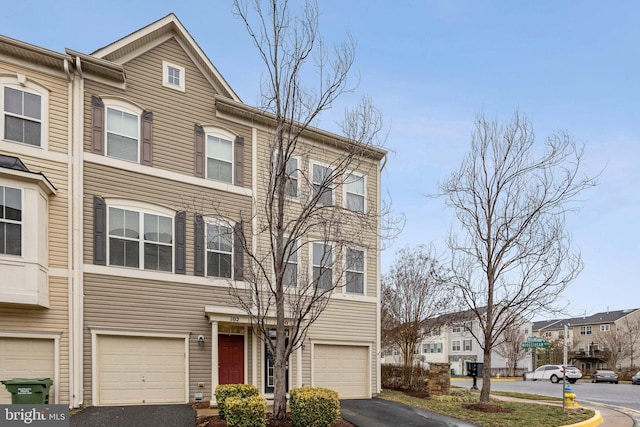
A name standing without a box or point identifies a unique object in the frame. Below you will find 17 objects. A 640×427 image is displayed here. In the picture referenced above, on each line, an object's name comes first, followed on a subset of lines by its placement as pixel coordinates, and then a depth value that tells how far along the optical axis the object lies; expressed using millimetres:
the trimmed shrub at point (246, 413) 9398
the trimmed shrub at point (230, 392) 10812
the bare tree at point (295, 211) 10836
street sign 15498
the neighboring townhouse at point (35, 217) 11062
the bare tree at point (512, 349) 49500
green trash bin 10250
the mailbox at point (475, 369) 22062
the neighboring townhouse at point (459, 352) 56188
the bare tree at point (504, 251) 14977
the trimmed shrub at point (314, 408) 10002
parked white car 33969
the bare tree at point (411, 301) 23250
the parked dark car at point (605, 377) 36500
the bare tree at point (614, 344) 52888
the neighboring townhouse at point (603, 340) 54438
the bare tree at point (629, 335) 54031
